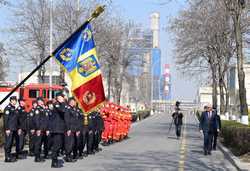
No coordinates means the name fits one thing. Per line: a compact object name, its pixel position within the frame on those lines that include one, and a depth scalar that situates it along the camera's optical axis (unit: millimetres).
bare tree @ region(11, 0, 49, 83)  42184
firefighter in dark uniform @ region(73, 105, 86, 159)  18500
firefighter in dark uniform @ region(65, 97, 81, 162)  17141
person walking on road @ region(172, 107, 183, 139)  33719
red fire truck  32594
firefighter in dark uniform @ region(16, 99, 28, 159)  18172
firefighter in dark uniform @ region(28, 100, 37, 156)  18609
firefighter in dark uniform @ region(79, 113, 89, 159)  19578
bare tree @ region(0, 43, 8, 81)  28338
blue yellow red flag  13557
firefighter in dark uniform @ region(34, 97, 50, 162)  18156
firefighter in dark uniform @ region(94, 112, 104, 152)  21922
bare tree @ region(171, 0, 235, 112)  41188
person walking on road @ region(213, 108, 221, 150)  22966
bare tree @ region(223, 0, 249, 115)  25750
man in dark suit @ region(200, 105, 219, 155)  22016
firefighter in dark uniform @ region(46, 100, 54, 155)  17188
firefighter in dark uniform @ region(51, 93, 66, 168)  16703
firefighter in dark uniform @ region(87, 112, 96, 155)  20984
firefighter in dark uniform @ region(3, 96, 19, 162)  17578
